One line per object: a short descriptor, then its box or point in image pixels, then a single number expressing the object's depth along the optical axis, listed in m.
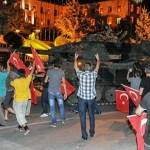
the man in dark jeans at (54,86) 13.19
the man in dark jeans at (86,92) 11.31
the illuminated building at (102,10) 78.06
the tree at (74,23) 55.31
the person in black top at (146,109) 7.21
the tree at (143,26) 56.92
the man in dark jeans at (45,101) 15.14
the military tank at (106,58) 20.14
